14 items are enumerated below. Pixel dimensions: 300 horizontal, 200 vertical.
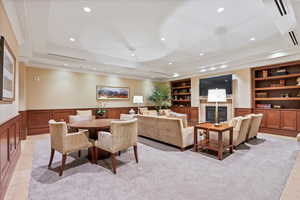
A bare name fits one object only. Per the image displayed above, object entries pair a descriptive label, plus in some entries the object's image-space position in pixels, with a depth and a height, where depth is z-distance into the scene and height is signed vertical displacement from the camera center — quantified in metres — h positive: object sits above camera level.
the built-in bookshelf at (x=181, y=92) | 8.55 +0.48
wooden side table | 3.06 -0.91
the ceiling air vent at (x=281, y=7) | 2.43 +1.59
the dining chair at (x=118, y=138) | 2.57 -0.66
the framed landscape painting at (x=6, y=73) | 2.00 +0.44
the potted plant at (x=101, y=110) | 6.64 -0.42
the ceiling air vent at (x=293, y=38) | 3.63 +1.60
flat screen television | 6.23 +0.75
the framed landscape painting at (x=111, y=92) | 6.96 +0.40
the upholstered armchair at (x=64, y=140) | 2.49 -0.68
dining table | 2.82 -0.49
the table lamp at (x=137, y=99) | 6.93 +0.08
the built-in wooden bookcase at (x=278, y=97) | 4.88 +0.11
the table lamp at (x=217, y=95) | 3.54 +0.13
